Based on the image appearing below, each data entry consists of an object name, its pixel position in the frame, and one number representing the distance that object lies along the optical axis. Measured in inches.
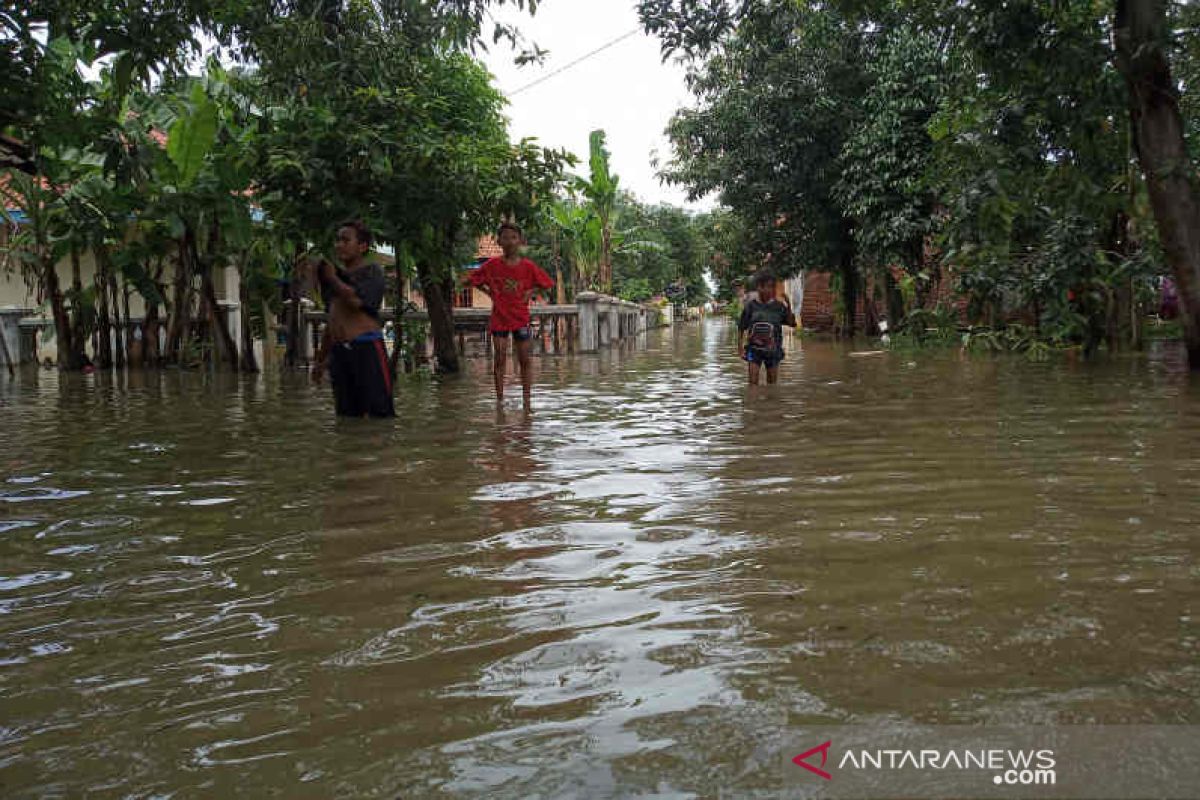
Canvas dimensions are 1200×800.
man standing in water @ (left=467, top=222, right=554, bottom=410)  373.7
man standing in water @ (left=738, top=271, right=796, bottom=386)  415.8
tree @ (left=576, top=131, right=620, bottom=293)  1048.8
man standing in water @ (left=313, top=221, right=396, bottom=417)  288.7
